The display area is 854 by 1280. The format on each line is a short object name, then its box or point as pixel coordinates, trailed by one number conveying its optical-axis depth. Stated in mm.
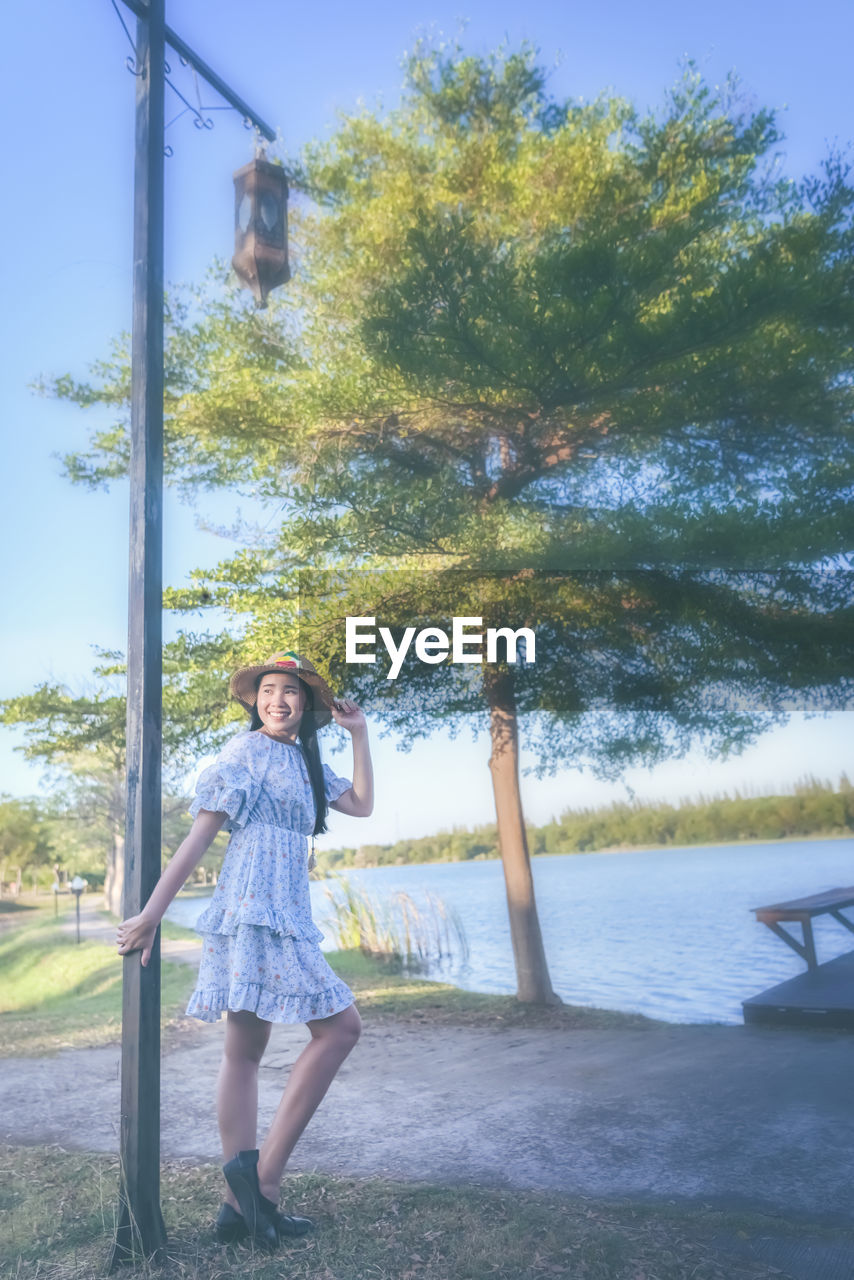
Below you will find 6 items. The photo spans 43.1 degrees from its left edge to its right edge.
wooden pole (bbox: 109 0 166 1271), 2834
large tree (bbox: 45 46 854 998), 5484
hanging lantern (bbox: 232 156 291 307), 3771
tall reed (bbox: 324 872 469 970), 7582
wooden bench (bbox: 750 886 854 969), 5711
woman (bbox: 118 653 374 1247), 2713
